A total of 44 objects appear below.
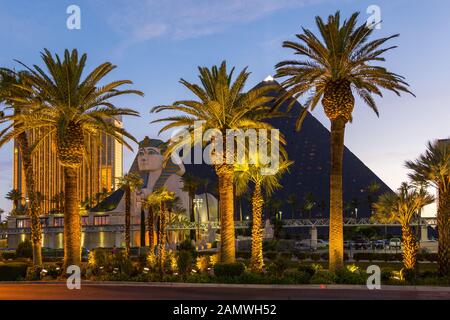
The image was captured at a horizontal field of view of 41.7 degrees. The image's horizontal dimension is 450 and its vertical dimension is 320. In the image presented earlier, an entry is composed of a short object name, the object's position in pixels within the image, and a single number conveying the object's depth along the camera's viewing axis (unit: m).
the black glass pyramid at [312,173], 147.62
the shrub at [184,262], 27.08
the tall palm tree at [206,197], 85.81
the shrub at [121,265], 27.58
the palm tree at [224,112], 28.62
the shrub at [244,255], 51.36
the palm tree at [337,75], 26.25
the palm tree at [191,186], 81.79
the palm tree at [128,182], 50.31
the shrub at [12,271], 28.11
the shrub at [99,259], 29.80
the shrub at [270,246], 62.28
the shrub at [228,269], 25.69
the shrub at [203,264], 29.63
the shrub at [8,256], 53.67
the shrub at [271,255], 50.06
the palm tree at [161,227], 28.77
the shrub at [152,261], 30.57
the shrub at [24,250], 51.19
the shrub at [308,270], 25.37
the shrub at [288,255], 49.61
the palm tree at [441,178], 25.06
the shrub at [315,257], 47.26
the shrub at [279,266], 25.28
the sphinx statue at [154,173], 73.69
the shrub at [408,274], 23.97
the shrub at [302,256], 49.34
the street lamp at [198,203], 75.21
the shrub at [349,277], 23.38
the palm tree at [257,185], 29.95
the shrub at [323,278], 23.64
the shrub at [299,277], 23.92
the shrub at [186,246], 59.28
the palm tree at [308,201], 115.71
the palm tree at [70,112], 27.88
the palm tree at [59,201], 129.90
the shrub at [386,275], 24.53
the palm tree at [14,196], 132.25
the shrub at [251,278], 24.58
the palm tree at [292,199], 121.16
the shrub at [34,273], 28.52
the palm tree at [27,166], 32.75
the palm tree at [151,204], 40.94
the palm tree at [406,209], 25.67
